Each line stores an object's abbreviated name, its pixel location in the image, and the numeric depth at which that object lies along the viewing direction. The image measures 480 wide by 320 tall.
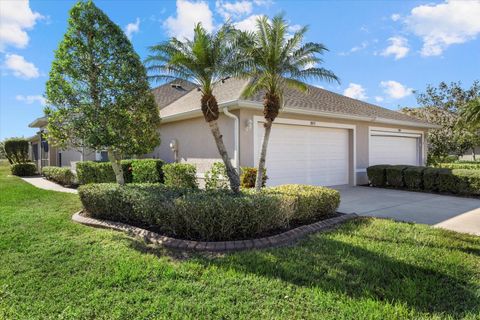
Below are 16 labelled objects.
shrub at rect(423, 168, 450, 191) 12.58
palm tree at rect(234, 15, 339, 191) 7.55
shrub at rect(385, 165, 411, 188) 13.73
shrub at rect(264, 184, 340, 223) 6.76
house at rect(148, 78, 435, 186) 10.59
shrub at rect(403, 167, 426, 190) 13.14
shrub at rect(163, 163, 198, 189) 10.77
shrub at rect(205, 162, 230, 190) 10.23
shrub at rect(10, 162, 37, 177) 21.39
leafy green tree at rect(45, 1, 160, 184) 7.47
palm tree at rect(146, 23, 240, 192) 6.96
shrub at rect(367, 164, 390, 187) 14.24
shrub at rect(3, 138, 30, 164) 24.16
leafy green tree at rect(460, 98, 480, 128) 12.26
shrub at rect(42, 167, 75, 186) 15.14
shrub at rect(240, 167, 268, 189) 9.91
